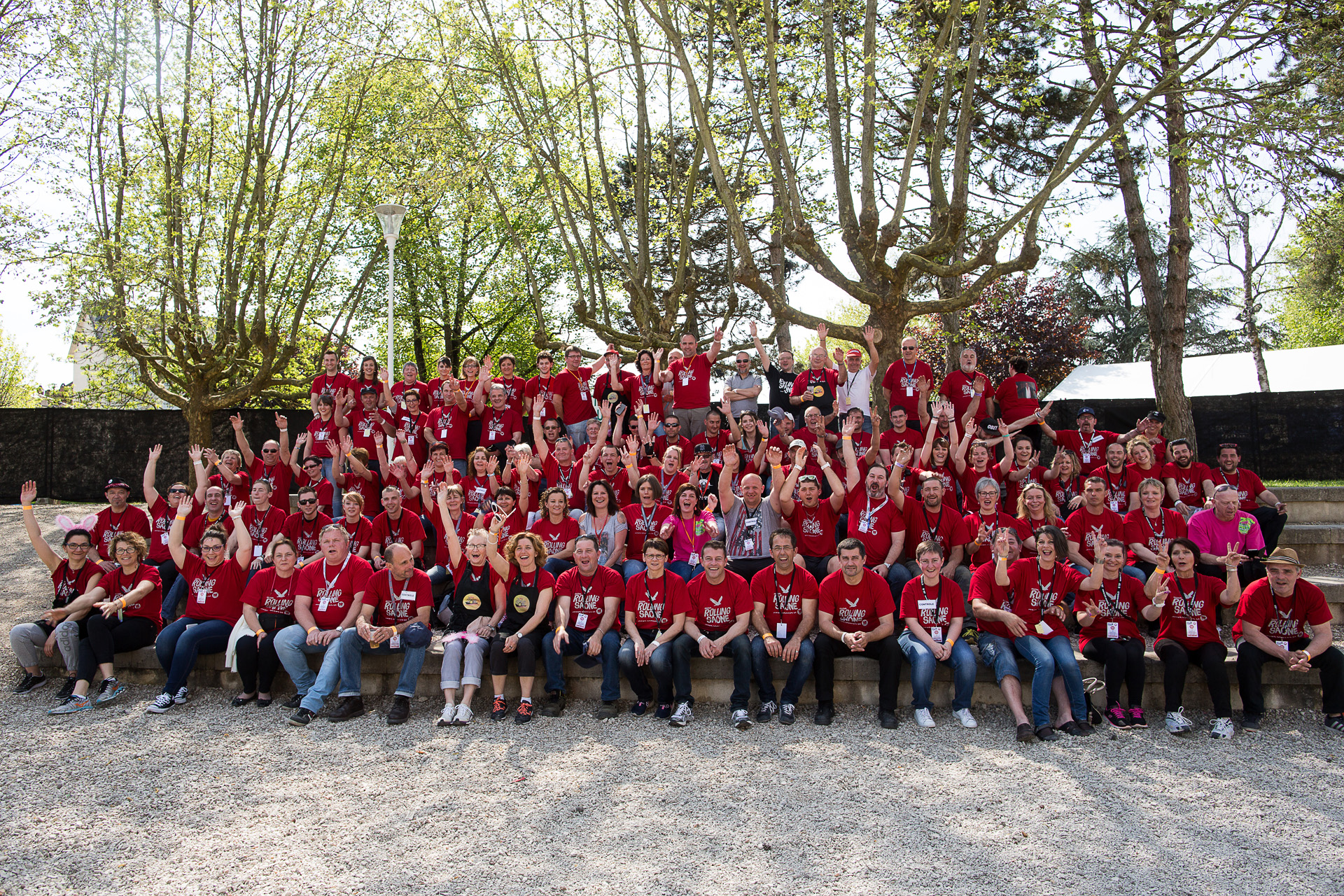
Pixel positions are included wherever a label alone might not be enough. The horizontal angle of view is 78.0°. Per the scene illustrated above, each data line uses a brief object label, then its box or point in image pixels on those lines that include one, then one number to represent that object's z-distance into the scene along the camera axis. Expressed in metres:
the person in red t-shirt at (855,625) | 5.71
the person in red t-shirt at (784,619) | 5.83
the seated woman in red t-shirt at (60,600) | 6.49
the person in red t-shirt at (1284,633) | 5.46
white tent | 18.69
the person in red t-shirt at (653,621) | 5.89
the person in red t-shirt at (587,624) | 5.96
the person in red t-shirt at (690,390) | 9.45
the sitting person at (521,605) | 5.99
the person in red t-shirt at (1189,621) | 5.54
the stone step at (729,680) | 5.70
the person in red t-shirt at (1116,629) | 5.58
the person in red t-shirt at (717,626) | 5.86
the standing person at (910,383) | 9.09
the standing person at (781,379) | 9.52
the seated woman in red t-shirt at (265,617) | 6.24
